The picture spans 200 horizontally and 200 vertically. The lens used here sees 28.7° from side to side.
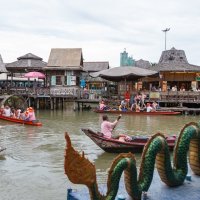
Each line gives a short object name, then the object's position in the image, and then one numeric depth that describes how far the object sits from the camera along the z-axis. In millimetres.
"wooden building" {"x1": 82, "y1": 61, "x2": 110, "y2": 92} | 51725
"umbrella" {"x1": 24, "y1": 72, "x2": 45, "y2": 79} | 35494
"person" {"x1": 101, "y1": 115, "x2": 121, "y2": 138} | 13625
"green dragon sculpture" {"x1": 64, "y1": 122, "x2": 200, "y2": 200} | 5254
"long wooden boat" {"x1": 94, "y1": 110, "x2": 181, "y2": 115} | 30228
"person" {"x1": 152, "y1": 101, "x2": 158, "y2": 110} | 31453
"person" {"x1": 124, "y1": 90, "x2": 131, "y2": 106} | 33884
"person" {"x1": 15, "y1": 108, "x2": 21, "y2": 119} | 24491
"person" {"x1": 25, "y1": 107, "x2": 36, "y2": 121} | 22469
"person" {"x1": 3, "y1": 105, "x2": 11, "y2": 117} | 24578
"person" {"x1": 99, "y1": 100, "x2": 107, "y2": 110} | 32094
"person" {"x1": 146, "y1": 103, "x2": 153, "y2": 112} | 30703
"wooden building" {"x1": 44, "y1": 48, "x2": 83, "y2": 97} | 39844
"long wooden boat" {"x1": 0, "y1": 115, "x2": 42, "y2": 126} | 22391
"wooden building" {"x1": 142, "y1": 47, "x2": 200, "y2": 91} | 39331
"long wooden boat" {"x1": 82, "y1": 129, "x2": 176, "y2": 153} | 13289
